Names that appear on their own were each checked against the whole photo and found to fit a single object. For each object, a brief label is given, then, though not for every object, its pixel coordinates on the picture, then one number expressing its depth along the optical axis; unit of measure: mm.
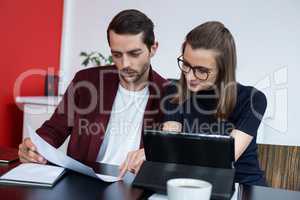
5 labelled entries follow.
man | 1561
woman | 1334
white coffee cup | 708
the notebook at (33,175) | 975
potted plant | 3029
